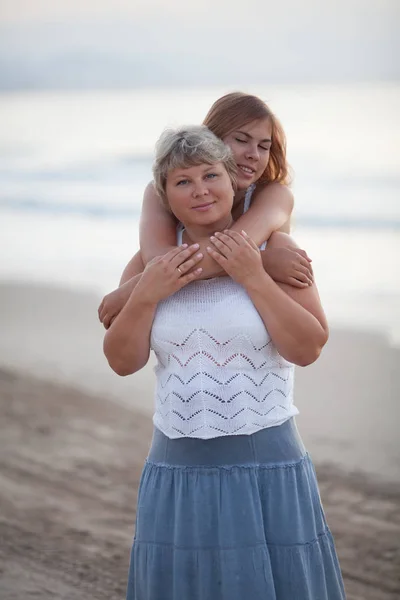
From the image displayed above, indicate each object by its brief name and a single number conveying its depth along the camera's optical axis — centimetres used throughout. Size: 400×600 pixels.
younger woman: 388
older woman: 376
